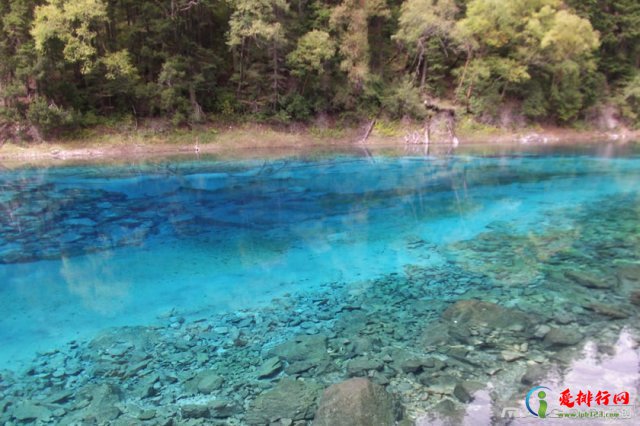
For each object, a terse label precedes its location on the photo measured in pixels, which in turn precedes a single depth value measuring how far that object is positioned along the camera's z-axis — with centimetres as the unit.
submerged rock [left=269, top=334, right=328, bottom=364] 545
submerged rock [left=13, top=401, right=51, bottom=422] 446
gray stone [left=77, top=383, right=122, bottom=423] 447
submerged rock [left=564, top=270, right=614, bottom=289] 724
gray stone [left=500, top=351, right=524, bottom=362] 522
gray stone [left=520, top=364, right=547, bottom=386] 478
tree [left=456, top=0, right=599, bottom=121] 2822
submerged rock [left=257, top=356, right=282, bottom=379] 512
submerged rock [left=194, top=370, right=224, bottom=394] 488
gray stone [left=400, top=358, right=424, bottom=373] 508
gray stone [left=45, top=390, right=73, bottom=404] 472
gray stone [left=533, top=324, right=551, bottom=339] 572
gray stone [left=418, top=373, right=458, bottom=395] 470
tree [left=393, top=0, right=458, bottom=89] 2741
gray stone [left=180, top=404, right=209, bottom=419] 443
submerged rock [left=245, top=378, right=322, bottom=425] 439
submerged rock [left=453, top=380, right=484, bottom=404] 453
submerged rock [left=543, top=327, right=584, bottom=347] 549
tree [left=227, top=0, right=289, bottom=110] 2422
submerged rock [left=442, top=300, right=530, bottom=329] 604
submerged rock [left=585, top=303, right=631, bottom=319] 619
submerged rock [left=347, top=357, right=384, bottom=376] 513
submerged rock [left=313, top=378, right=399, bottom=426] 418
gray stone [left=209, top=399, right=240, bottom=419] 446
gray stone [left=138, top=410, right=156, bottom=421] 443
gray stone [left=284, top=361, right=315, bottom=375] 519
